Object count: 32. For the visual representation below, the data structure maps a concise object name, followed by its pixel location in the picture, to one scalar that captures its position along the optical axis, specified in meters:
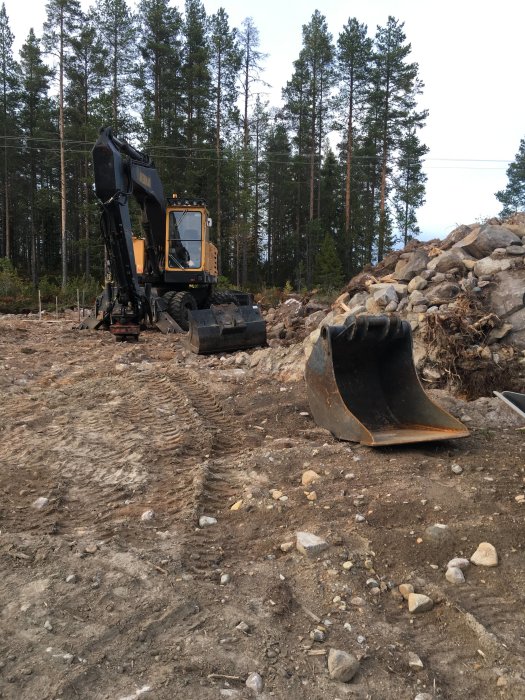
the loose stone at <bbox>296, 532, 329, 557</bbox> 2.78
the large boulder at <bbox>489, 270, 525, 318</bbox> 6.61
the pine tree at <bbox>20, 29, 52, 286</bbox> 32.00
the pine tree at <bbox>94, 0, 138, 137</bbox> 27.05
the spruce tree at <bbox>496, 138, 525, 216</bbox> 40.00
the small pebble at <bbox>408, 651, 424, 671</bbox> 2.04
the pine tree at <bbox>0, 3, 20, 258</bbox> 32.19
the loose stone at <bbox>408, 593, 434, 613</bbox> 2.37
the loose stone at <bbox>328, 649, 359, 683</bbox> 1.96
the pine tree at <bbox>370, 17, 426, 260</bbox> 29.75
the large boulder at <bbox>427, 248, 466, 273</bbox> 7.70
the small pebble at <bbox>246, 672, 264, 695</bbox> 1.90
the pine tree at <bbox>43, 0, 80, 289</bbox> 23.95
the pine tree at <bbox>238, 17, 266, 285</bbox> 30.53
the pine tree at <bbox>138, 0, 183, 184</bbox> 27.53
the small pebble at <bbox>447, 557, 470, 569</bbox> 2.66
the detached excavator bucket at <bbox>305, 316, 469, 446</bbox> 4.51
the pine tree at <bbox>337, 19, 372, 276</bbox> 30.09
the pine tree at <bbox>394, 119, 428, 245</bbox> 31.23
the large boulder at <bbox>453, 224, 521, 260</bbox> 7.95
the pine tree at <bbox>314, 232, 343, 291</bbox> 28.98
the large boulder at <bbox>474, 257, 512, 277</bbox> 7.20
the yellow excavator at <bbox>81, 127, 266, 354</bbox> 9.94
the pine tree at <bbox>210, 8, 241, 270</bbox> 29.97
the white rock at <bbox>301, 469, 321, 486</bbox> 3.69
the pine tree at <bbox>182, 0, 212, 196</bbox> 28.62
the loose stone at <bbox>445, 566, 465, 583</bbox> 2.56
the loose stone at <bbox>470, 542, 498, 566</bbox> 2.68
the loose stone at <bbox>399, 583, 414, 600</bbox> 2.47
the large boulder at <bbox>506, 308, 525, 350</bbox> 6.39
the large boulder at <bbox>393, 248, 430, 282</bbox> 8.26
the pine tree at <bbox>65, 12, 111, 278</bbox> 26.16
